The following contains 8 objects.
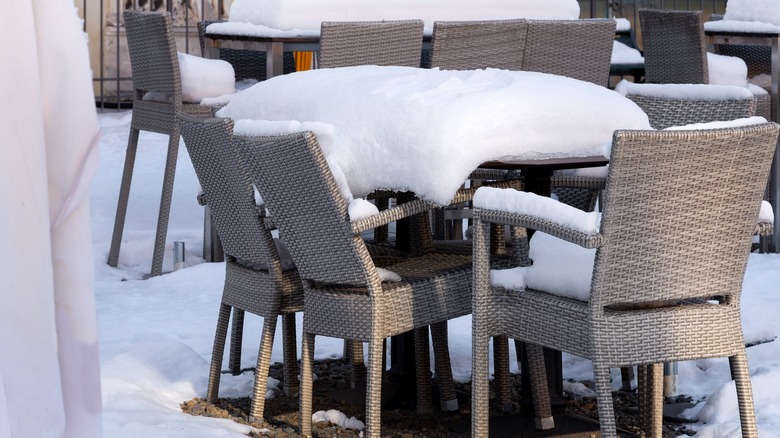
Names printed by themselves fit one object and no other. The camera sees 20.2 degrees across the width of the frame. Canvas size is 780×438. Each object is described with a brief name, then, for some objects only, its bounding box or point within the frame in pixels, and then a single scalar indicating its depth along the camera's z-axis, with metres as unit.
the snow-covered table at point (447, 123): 6.10
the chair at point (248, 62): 13.71
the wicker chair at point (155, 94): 11.34
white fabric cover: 2.90
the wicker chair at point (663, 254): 5.21
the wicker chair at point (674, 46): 11.61
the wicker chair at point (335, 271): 6.07
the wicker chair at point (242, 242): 6.75
